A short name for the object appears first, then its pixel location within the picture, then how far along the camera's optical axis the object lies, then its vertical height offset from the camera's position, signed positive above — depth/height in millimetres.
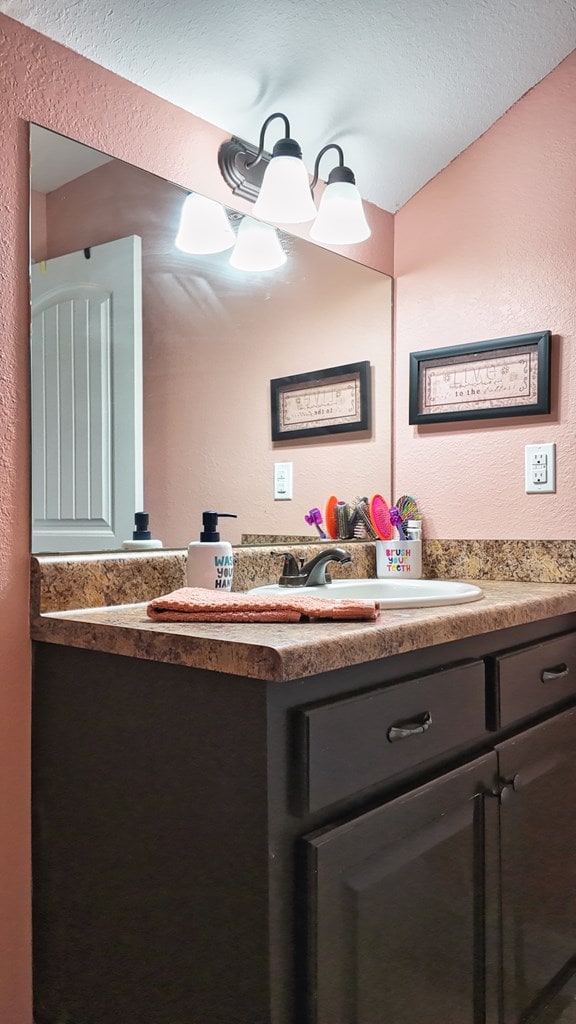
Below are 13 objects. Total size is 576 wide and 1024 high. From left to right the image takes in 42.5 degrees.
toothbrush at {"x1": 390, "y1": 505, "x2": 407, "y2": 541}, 1851 -28
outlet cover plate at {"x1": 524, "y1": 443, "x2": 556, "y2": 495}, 1710 +98
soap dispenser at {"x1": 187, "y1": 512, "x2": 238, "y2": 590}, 1278 -91
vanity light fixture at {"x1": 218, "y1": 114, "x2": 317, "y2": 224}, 1552 +713
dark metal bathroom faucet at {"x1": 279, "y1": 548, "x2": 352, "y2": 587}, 1473 -120
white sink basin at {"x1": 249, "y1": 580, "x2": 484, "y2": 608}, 1448 -160
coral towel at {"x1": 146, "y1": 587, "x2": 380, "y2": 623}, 1014 -136
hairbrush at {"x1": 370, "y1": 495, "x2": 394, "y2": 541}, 1819 -19
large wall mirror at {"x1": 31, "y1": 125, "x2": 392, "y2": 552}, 1229 +298
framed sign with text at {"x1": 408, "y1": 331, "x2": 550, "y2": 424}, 1726 +321
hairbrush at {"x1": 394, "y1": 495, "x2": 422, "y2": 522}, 1901 +5
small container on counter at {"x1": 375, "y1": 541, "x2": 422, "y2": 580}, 1816 -118
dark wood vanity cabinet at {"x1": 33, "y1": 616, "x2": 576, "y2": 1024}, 838 -441
